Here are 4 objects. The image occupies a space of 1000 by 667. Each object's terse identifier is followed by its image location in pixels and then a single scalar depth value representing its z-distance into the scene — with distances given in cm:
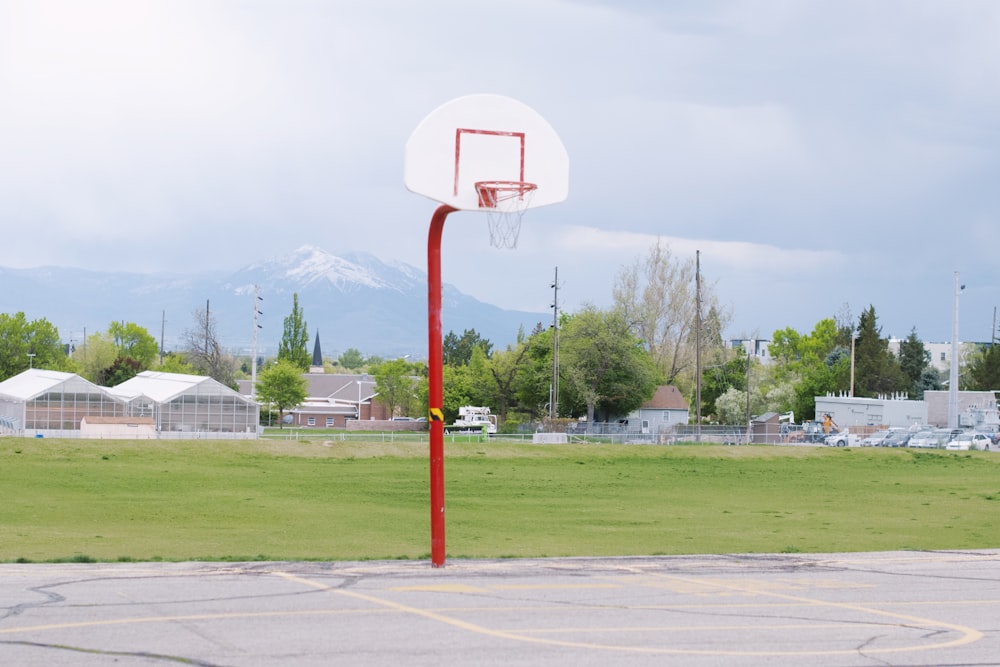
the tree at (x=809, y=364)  12231
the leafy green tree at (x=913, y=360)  13400
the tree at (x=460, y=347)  15929
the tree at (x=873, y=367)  12044
